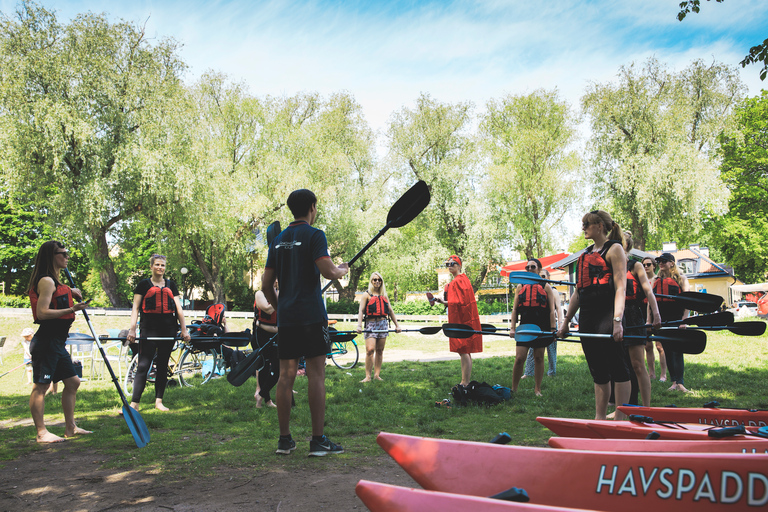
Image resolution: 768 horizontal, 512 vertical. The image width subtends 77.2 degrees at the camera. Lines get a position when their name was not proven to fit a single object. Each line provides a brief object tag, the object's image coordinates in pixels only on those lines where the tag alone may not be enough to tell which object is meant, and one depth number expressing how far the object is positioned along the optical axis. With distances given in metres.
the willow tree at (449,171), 28.95
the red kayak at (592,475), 1.71
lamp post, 36.25
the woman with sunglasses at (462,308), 6.68
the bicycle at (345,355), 11.60
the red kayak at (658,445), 2.24
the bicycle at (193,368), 8.80
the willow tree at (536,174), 28.08
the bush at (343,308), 28.65
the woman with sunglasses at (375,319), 8.54
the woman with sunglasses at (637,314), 4.84
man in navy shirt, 3.76
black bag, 6.04
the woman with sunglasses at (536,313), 6.61
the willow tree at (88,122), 20.03
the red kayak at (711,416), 3.08
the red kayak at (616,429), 2.65
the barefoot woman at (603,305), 4.20
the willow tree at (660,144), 23.78
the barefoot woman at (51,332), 4.70
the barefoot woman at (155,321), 5.98
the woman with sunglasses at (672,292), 6.73
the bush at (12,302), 24.59
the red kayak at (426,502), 1.51
